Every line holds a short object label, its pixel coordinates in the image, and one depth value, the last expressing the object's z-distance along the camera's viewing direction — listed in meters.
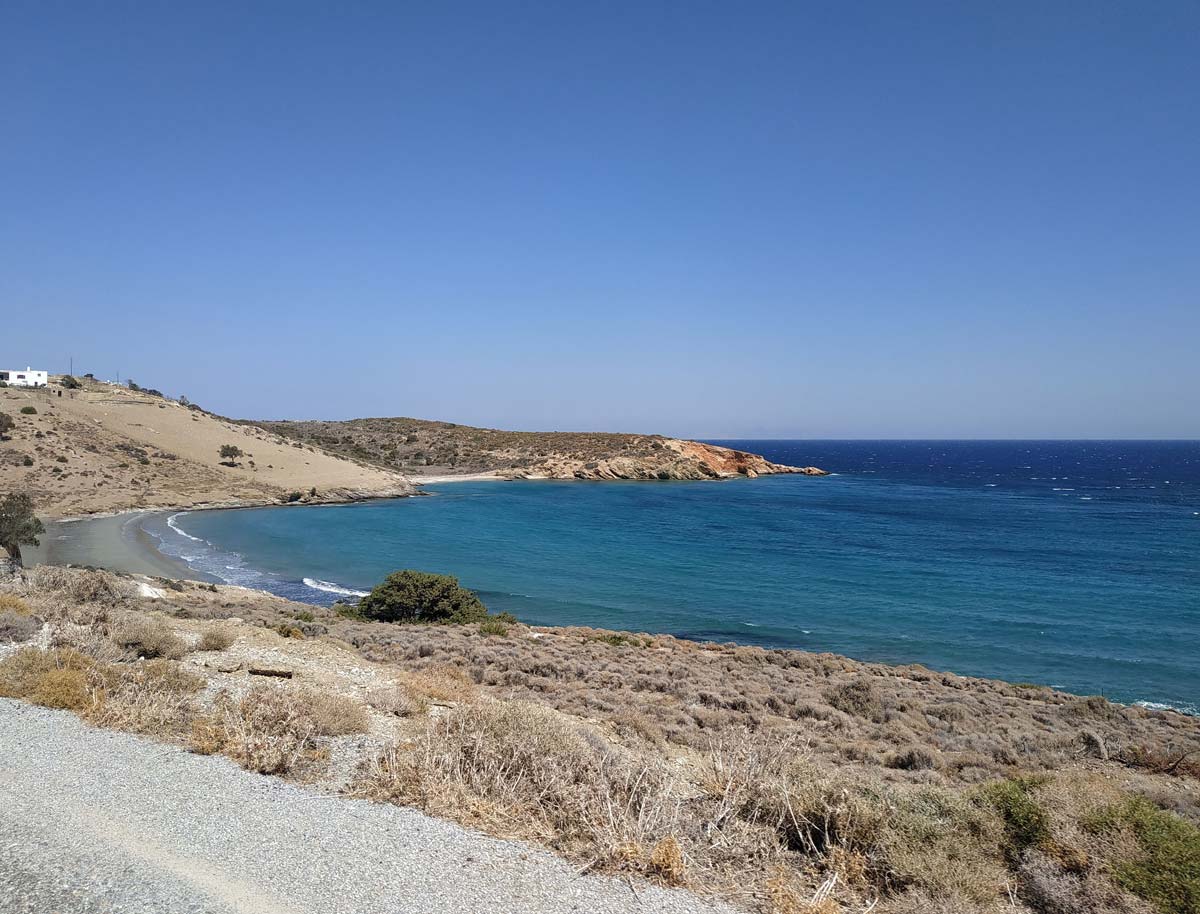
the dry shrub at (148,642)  11.46
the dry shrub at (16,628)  11.63
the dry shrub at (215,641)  12.81
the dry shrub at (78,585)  15.90
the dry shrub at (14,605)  13.01
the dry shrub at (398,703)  10.02
